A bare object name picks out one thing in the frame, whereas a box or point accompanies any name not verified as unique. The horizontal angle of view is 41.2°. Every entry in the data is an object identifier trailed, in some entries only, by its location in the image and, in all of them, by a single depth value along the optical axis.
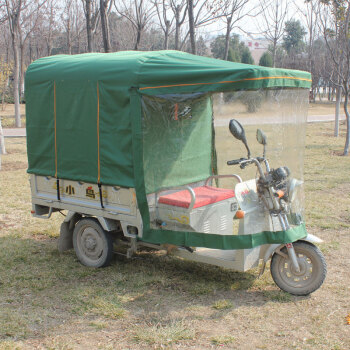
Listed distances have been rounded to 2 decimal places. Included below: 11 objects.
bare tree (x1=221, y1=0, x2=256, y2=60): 17.22
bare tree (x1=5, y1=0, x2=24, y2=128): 16.84
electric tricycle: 4.46
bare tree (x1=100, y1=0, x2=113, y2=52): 11.95
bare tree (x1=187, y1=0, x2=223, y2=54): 16.62
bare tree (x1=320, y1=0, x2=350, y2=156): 14.15
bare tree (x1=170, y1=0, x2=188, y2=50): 16.92
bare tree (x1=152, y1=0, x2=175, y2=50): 17.66
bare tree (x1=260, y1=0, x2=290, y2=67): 25.98
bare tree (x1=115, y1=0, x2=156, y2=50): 15.40
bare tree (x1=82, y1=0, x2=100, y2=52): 13.30
